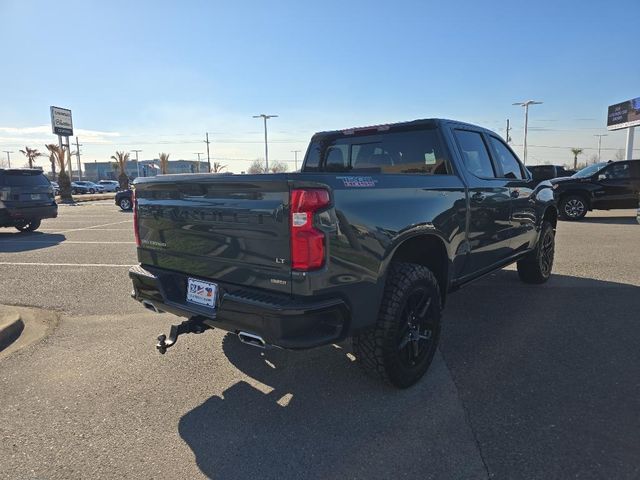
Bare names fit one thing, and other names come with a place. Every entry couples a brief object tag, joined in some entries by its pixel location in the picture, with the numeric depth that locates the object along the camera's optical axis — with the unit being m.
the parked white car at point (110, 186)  55.29
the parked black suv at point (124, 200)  20.31
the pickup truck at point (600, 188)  12.89
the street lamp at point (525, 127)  45.68
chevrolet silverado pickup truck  2.51
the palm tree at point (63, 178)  30.62
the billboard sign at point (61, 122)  37.06
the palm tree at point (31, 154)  74.00
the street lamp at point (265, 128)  50.30
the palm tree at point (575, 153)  69.07
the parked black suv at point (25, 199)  10.97
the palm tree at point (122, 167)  46.75
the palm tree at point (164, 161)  52.42
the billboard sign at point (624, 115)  38.69
